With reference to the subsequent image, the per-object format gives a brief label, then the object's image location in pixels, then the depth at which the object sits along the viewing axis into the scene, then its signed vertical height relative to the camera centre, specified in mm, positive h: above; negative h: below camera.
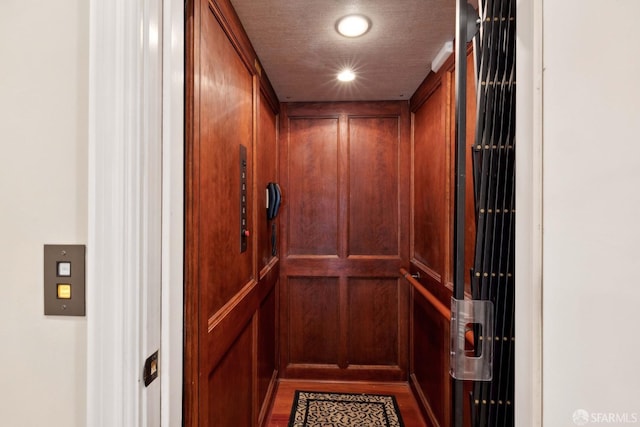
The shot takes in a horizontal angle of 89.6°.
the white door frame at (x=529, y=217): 605 -6
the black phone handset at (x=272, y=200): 2275 +85
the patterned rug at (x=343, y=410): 2160 -1405
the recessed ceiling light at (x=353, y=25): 1466 +880
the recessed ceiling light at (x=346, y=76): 2090 +912
